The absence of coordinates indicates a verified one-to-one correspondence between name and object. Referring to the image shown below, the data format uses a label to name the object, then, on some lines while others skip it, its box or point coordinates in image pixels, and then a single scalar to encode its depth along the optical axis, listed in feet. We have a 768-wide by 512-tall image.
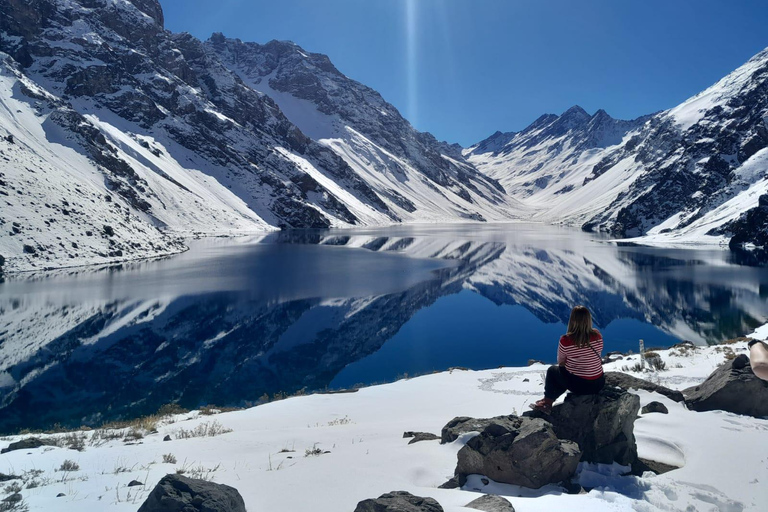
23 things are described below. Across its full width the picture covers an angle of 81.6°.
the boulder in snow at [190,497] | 16.02
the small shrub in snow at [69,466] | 24.47
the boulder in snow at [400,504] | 16.42
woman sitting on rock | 23.21
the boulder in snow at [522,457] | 20.62
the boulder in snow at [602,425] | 22.27
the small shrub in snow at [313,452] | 26.42
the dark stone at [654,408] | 28.07
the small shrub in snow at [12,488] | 20.15
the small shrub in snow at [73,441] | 30.95
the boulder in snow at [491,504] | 17.04
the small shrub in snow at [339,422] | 38.87
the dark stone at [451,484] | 21.16
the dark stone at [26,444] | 29.48
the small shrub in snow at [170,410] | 53.46
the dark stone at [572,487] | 20.06
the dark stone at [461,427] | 24.91
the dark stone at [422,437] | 28.72
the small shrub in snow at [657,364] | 46.11
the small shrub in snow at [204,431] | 34.58
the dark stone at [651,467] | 21.61
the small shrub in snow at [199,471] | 22.21
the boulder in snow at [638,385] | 30.27
